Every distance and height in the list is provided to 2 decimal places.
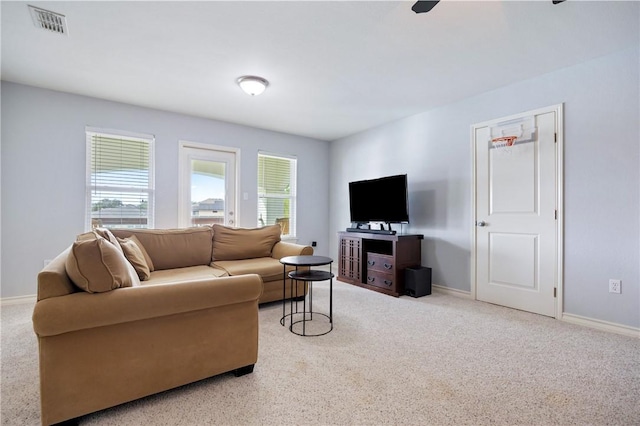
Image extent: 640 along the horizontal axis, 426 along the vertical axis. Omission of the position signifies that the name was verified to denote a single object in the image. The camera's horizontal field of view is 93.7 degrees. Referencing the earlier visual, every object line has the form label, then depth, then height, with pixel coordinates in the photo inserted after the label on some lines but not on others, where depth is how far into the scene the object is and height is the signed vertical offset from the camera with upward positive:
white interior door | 3.00 +0.05
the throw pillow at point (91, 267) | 1.43 -0.26
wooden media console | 3.79 -0.58
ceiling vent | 2.17 +1.45
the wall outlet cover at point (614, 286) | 2.60 -0.60
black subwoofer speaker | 3.68 -0.82
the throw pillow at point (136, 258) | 2.54 -0.39
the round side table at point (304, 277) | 2.55 -0.53
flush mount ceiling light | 3.16 +1.39
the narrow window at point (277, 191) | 5.13 +0.40
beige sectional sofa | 1.37 -0.61
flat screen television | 3.96 +0.22
